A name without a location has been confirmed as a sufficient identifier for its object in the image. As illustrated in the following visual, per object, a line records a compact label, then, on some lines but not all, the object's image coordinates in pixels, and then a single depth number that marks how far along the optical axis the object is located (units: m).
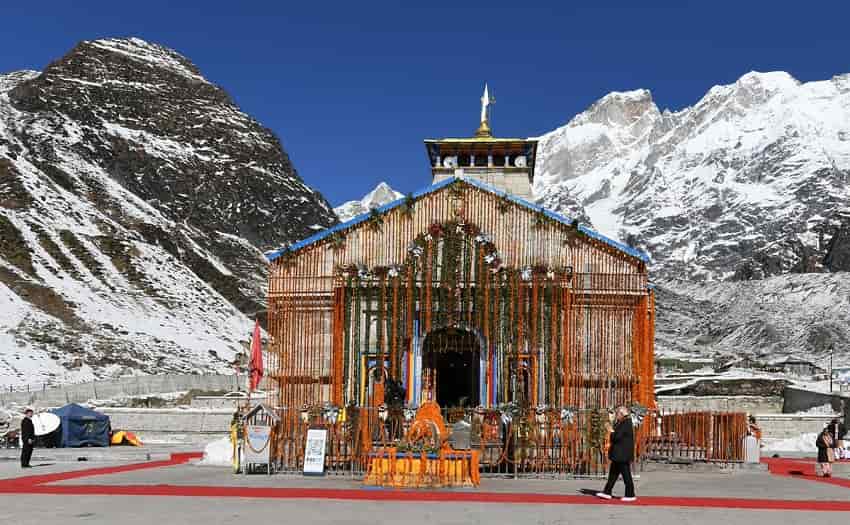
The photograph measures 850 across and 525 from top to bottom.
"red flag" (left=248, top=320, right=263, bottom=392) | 22.91
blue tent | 33.78
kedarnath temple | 26.16
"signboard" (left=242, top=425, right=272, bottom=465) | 20.27
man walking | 16.03
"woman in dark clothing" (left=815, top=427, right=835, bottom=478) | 22.42
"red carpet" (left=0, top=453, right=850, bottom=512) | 15.70
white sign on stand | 19.97
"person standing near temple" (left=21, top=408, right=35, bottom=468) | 22.41
